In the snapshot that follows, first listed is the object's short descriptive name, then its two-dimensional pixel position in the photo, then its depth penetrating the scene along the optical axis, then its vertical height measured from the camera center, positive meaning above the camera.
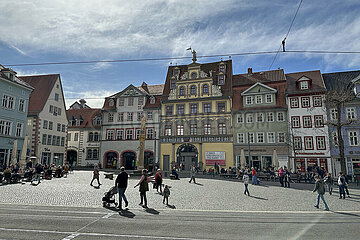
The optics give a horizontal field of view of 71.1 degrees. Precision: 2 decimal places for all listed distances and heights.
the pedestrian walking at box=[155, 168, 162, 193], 15.99 -1.30
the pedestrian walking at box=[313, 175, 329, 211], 11.97 -1.24
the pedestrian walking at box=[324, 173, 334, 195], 15.80 -1.12
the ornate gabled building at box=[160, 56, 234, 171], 37.00 +6.28
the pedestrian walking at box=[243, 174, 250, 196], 15.80 -1.18
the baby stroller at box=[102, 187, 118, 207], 11.91 -1.84
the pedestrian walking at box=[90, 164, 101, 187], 18.79 -1.11
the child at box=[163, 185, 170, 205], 12.36 -1.64
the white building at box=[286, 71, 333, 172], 32.16 +4.61
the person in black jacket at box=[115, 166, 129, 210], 11.30 -1.06
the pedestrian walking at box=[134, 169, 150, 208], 11.72 -1.24
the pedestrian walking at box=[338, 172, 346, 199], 14.95 -1.33
